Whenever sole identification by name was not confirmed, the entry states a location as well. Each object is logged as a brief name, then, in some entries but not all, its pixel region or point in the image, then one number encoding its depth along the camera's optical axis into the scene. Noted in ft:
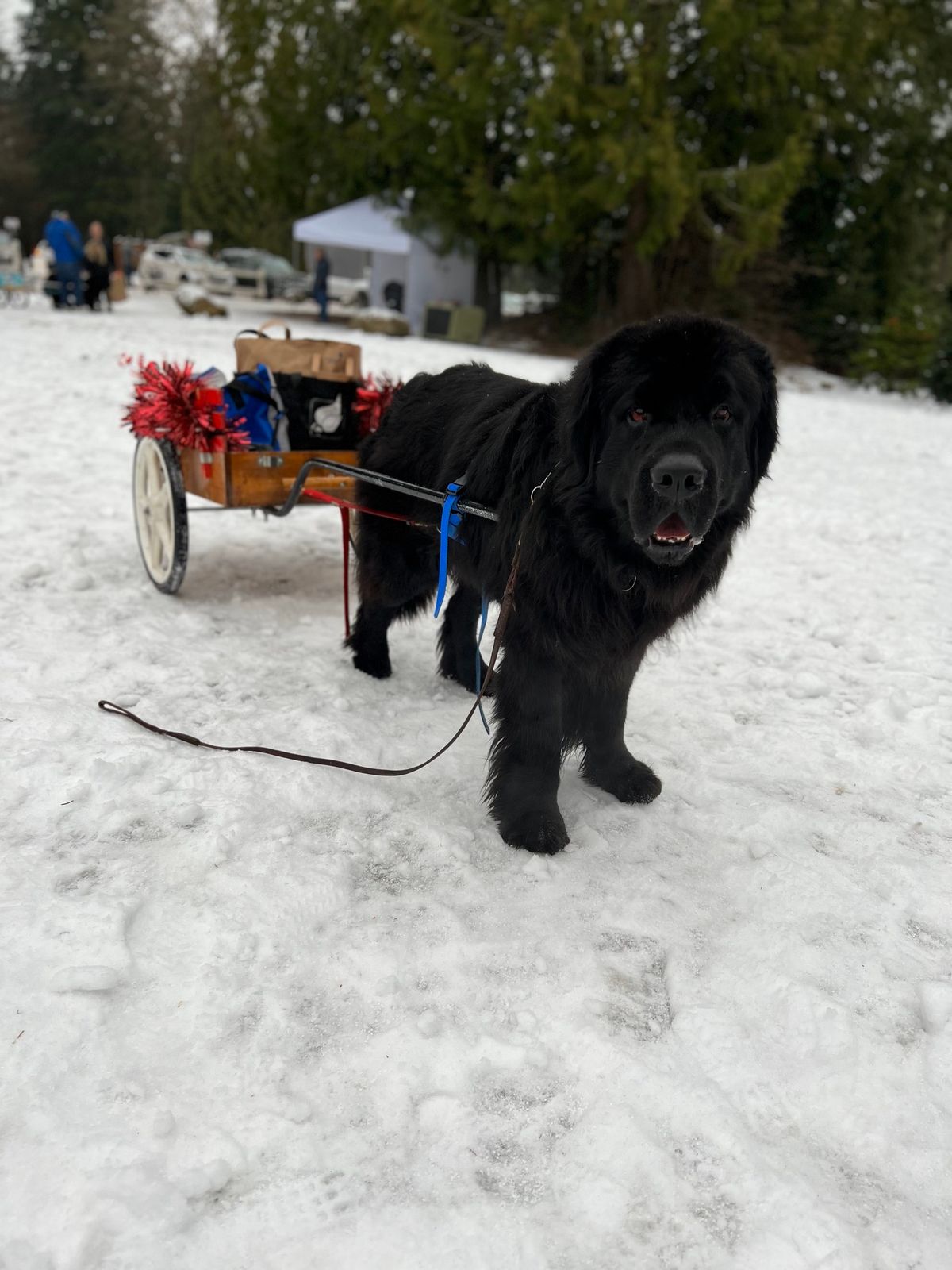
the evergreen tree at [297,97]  64.08
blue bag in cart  13.84
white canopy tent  64.34
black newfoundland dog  7.58
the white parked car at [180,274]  89.25
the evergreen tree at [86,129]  132.46
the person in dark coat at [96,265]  57.52
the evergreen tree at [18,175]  132.67
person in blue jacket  55.01
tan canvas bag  14.60
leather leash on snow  8.61
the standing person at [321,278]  69.82
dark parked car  90.53
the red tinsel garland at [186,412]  13.12
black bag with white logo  14.29
